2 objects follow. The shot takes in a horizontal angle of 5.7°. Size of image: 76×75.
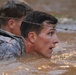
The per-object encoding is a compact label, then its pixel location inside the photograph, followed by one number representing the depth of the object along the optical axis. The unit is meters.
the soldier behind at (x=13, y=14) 9.79
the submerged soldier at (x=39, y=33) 8.16
